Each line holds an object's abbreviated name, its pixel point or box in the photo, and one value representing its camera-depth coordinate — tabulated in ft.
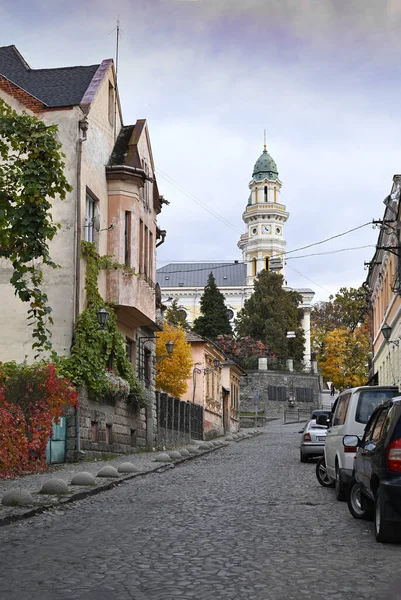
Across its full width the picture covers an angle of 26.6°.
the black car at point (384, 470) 27.27
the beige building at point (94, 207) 74.02
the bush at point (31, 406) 57.59
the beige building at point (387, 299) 105.40
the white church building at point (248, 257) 400.06
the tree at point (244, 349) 270.05
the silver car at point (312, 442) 75.46
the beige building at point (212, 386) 166.91
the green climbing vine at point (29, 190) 35.58
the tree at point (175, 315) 303.50
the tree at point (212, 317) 297.33
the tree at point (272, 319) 281.41
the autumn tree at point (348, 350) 267.18
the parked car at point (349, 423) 41.47
